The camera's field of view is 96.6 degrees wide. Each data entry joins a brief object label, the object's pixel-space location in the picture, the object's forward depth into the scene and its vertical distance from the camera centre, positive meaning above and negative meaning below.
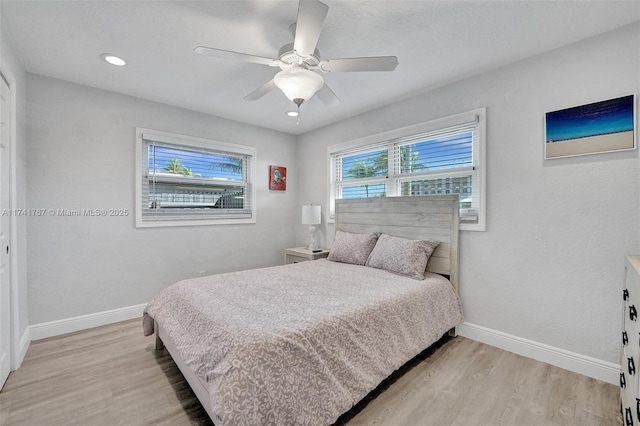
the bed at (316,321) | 1.36 -0.68
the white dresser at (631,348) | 1.28 -0.71
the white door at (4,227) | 2.00 -0.11
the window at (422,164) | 2.75 +0.56
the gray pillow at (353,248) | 3.23 -0.42
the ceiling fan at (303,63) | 1.70 +0.97
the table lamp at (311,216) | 4.10 -0.06
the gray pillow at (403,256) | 2.70 -0.44
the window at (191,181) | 3.34 +0.40
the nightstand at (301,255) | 3.85 -0.60
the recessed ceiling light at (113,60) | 2.35 +1.29
